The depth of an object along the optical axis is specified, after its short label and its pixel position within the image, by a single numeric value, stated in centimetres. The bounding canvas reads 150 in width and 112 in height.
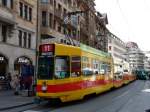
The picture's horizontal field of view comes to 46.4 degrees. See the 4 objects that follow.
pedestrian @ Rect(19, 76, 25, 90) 1275
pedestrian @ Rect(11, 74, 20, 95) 1197
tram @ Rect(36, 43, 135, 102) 874
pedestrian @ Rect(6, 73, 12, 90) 1478
